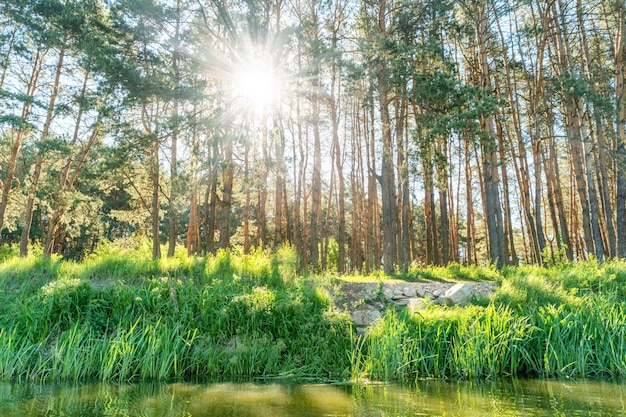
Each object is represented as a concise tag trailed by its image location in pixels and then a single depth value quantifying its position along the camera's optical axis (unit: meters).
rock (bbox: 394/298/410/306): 8.05
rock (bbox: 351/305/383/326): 7.16
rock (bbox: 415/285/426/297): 8.47
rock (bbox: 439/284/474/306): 7.82
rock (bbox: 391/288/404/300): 8.30
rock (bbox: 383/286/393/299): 8.33
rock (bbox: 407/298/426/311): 6.96
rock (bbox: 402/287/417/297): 8.44
